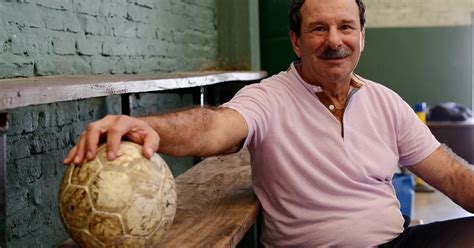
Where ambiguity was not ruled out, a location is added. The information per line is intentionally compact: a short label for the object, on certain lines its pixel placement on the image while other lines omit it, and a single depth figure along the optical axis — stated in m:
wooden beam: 1.66
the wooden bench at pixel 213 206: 1.84
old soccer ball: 1.45
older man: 2.21
